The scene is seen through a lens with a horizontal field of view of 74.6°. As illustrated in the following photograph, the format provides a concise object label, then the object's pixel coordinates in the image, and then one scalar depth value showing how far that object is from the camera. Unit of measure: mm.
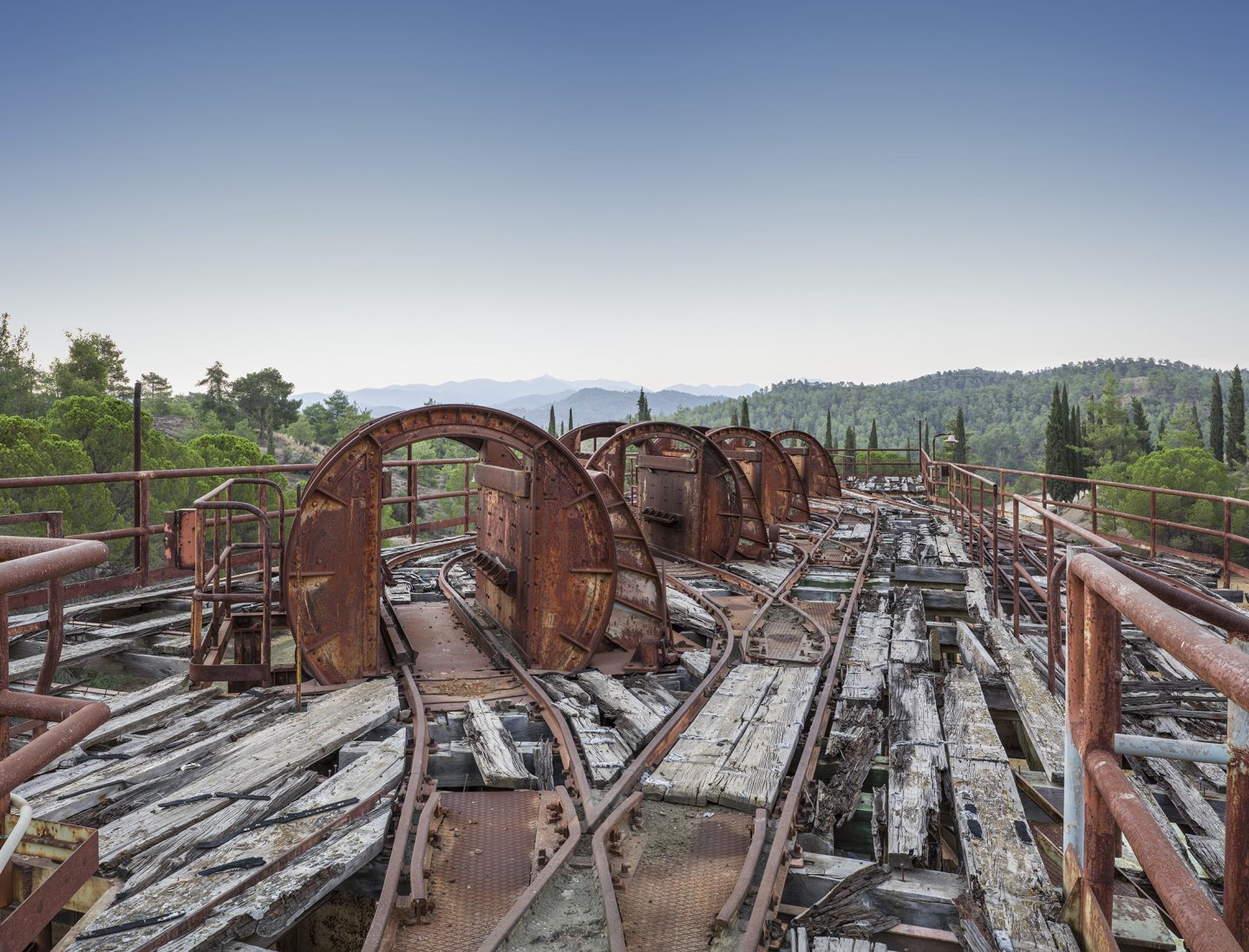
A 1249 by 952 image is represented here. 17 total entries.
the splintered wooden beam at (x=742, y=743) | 4738
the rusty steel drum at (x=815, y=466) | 23500
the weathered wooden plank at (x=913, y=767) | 4074
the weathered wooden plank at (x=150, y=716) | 5473
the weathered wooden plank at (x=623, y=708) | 5672
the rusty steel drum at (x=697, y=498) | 12953
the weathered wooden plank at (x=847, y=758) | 4598
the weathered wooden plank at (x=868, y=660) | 6414
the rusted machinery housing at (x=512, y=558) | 6660
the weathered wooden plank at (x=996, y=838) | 3293
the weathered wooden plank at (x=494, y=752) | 4941
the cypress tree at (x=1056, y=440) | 66750
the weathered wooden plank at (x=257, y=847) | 3389
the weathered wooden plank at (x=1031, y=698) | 4941
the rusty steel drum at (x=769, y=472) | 15117
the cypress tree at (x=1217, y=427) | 74000
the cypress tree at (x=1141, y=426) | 80438
